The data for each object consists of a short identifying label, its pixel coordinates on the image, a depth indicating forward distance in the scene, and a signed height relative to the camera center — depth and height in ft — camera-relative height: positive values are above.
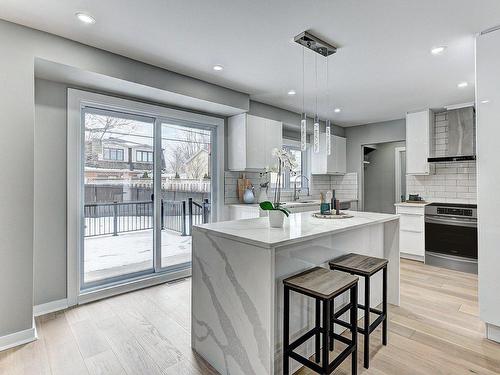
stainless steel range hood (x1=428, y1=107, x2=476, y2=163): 14.06 +2.70
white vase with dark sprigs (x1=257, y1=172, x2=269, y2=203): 14.74 +0.12
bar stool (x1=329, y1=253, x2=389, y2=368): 6.34 -1.98
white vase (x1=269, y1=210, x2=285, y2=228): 6.87 -0.75
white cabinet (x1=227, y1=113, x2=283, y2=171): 13.37 +2.34
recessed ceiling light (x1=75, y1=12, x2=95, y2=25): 6.87 +4.30
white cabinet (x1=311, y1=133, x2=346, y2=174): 18.28 +1.97
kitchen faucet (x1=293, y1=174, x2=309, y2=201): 17.51 -0.24
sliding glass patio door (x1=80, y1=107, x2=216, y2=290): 10.43 -0.21
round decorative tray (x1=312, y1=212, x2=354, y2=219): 8.70 -0.88
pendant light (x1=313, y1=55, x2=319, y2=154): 7.95 +1.51
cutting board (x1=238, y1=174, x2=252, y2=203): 14.56 +0.11
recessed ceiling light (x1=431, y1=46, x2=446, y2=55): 8.56 +4.33
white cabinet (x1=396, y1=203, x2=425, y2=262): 14.71 -2.29
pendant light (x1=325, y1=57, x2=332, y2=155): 8.29 +1.56
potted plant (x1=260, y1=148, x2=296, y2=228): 6.84 -0.64
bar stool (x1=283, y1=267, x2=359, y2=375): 5.16 -2.35
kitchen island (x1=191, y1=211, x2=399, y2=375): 5.38 -2.06
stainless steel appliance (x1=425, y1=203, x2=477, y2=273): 12.93 -2.33
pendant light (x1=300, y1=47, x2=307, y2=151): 7.95 +1.64
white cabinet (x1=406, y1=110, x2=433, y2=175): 15.48 +2.67
